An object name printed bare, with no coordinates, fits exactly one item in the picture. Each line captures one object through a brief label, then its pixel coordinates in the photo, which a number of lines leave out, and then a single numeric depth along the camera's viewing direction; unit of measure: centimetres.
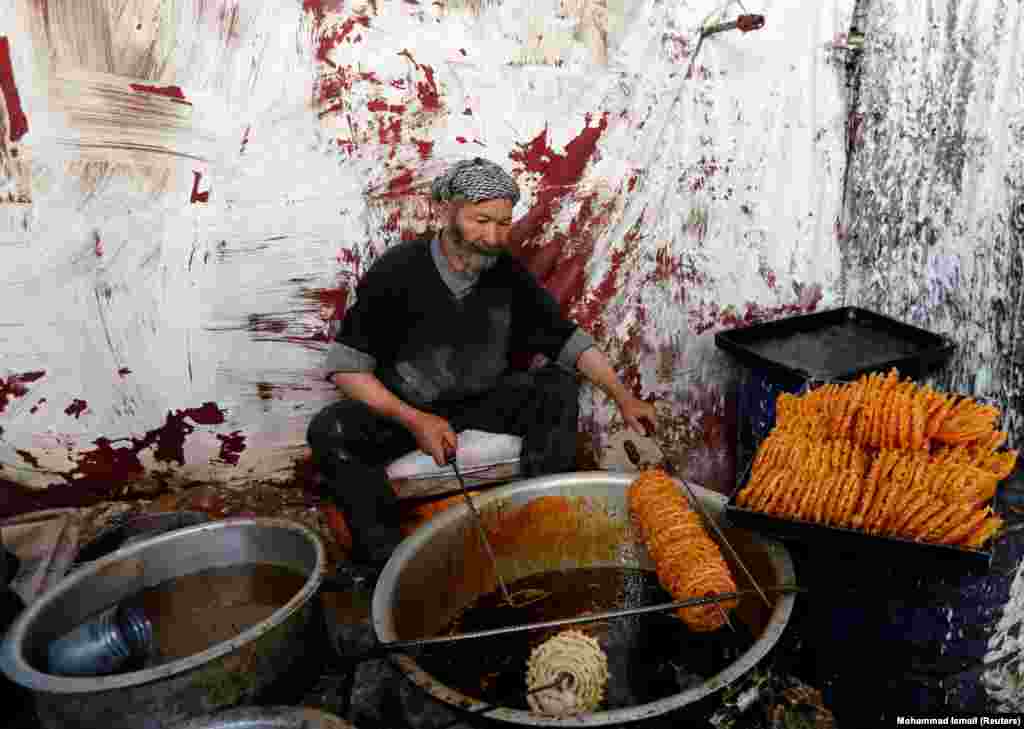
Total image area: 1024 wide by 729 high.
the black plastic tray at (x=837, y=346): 358
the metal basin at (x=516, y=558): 233
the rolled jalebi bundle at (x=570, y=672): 233
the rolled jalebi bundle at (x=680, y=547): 243
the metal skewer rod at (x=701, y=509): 248
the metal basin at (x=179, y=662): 221
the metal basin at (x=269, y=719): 198
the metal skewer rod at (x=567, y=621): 209
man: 335
